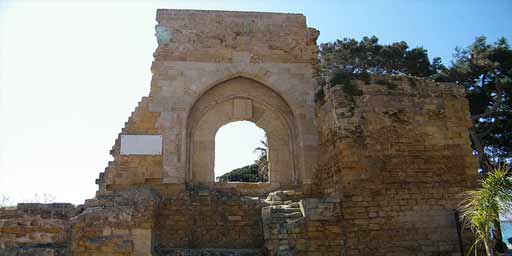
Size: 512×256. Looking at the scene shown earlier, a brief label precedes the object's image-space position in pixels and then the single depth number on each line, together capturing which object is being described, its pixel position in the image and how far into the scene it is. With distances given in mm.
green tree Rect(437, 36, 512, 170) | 14344
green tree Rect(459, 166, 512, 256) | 5168
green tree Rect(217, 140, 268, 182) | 19984
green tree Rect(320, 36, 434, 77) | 16609
